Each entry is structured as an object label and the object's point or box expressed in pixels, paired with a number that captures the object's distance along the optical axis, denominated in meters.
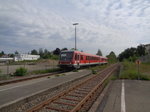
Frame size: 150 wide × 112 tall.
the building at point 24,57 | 108.06
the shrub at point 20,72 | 16.67
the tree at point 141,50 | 110.88
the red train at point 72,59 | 21.73
